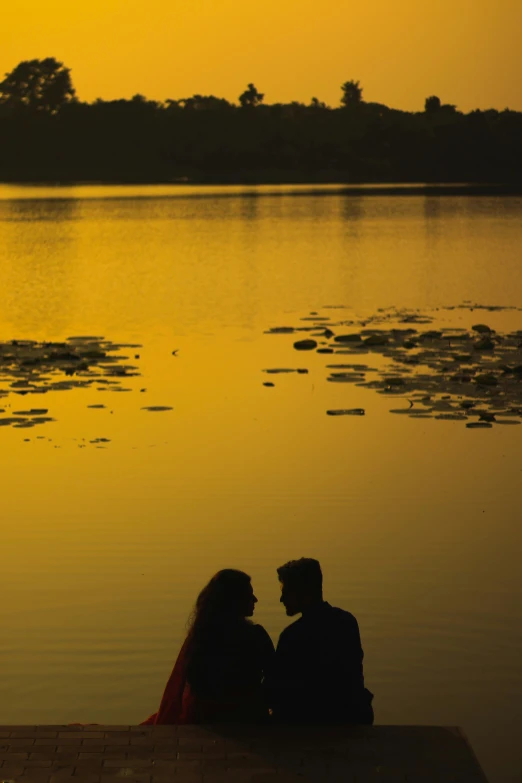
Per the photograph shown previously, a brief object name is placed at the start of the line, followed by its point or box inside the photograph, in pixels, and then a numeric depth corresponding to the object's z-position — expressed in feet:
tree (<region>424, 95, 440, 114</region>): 516.45
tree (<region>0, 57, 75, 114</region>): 497.87
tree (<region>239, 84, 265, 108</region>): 517.14
